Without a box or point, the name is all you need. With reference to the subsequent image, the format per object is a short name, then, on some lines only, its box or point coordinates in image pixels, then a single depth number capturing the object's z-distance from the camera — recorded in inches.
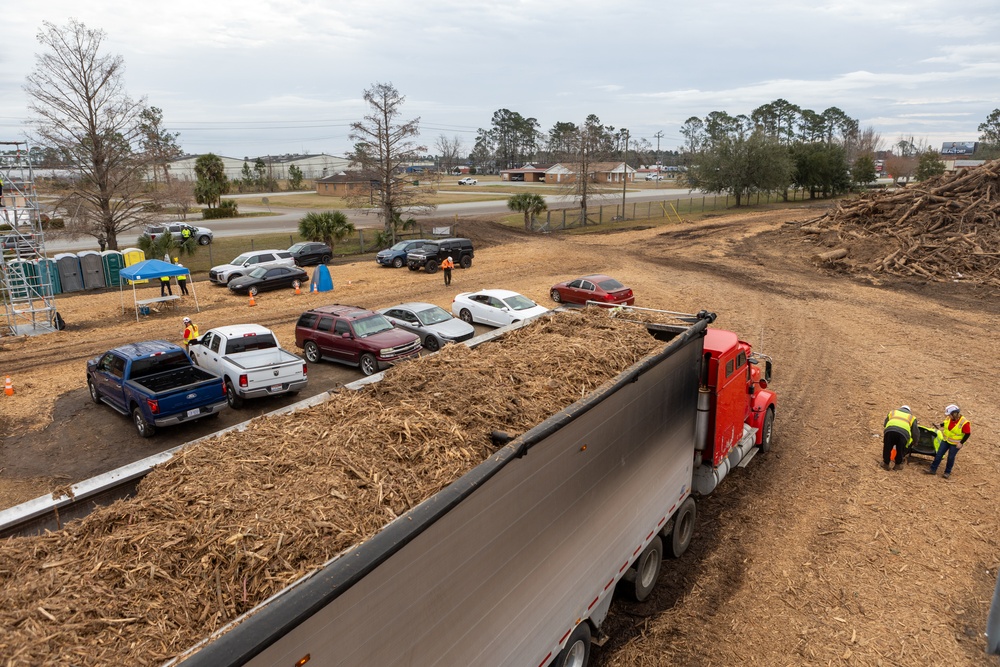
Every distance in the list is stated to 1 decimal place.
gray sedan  669.3
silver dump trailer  123.3
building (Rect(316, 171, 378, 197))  3105.8
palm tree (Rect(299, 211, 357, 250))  1408.7
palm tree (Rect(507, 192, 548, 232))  1809.1
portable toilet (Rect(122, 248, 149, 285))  1110.2
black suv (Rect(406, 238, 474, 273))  1202.0
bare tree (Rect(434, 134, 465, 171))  6894.7
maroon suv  614.8
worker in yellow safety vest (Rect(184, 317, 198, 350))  645.9
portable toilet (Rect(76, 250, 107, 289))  1098.1
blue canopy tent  809.5
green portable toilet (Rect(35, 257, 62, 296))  977.5
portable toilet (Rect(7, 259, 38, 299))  824.9
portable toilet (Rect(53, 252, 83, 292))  1076.5
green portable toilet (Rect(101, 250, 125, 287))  1118.4
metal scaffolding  784.3
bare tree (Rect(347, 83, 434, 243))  1413.6
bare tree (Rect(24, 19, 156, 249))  1110.4
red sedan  866.1
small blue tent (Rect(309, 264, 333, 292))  1055.3
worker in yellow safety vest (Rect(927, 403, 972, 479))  418.0
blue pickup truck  472.7
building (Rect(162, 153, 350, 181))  4717.0
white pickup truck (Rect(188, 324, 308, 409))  543.2
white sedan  771.4
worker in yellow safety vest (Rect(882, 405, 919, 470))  430.3
